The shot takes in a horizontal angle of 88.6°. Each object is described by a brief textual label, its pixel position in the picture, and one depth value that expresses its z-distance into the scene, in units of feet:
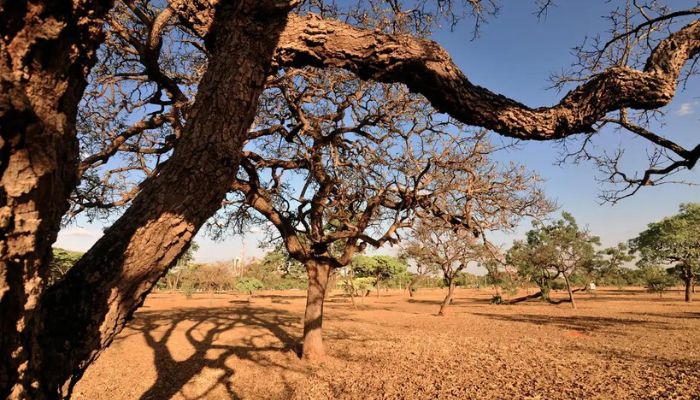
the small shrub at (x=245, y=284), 128.47
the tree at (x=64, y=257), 90.09
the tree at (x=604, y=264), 126.62
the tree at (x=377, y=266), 160.25
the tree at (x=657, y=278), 120.10
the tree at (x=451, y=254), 65.93
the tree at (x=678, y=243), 87.61
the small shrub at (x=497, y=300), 101.04
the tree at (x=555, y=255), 90.12
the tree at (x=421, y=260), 74.28
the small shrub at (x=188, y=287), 116.67
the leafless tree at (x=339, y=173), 25.96
